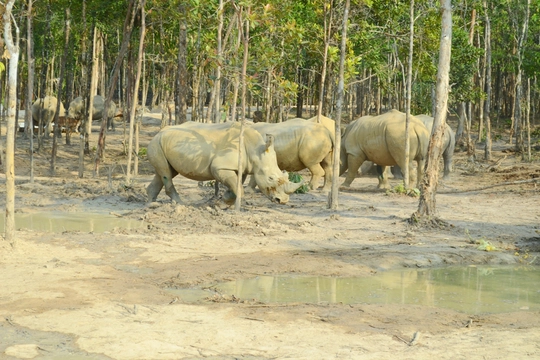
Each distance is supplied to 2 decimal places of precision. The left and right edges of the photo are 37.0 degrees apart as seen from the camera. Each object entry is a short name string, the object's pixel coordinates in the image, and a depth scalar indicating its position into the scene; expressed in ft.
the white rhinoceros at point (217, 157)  48.83
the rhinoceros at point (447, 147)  70.95
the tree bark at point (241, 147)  46.93
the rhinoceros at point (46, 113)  101.04
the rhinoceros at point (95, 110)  108.62
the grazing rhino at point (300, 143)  61.52
